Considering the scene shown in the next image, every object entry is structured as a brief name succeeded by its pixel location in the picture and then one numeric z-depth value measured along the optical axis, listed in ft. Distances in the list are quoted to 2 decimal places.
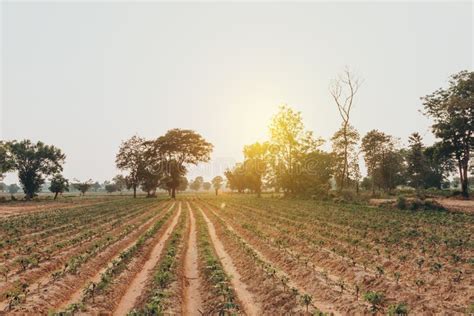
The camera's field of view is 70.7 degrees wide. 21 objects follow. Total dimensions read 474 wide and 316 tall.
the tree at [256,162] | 278.67
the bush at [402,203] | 121.49
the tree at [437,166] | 162.09
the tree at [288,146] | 223.92
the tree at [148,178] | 295.89
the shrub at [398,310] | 29.01
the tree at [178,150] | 258.78
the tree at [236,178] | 421.46
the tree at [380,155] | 246.47
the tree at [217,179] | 557.09
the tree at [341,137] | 243.40
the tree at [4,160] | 239.30
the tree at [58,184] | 301.63
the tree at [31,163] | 289.33
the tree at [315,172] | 203.99
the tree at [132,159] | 305.53
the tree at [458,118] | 148.56
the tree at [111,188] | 628.28
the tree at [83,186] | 435.53
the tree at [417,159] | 239.50
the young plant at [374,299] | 32.45
